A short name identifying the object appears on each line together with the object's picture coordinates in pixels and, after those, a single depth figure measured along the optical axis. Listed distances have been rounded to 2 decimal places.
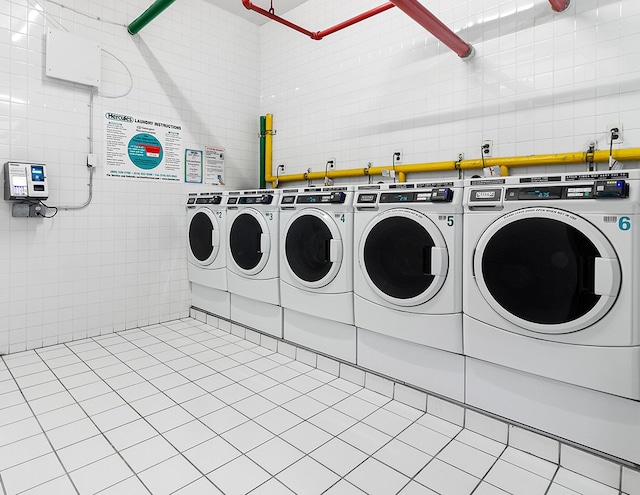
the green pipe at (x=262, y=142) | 4.48
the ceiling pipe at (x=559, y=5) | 2.39
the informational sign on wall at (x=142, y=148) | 3.47
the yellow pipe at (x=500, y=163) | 2.30
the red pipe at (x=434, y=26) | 2.25
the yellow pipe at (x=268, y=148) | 4.41
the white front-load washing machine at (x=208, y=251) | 3.52
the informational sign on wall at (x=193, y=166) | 3.98
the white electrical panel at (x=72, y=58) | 3.06
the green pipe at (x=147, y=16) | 3.01
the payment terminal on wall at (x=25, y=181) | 2.83
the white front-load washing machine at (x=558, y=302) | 1.54
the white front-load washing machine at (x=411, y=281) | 2.02
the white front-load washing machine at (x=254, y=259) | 3.00
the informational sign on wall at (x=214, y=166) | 4.16
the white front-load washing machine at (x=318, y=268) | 2.50
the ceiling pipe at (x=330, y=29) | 2.79
